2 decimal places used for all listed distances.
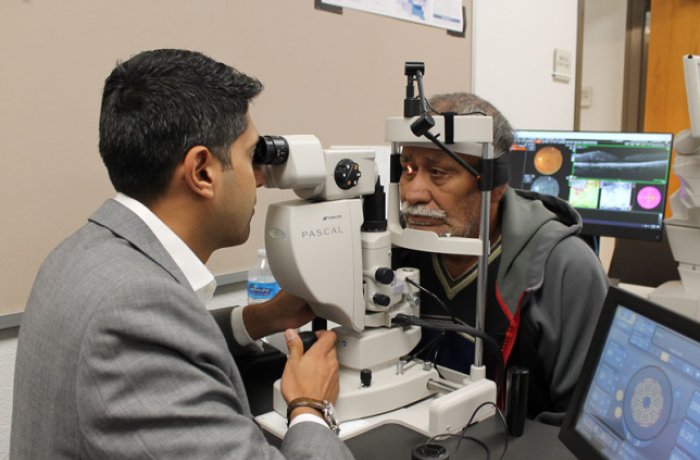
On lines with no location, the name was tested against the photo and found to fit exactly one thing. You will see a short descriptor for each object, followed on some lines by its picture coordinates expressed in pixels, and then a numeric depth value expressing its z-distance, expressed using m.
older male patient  1.23
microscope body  0.97
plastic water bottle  1.64
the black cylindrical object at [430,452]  0.85
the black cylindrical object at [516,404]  1.00
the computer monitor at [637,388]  0.66
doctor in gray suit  0.68
